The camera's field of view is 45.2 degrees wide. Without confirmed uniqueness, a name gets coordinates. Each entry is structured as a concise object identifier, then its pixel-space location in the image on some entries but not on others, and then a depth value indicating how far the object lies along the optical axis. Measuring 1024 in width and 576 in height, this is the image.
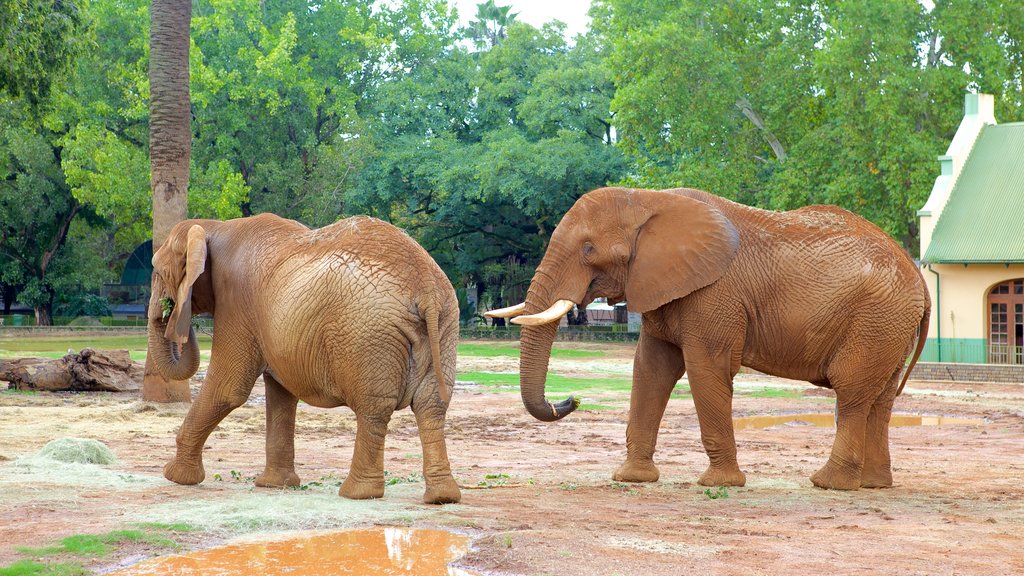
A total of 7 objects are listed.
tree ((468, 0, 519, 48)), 71.50
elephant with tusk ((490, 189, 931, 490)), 10.41
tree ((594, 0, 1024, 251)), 35.81
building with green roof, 32.09
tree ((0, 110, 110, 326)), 48.72
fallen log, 20.30
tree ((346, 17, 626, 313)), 46.62
